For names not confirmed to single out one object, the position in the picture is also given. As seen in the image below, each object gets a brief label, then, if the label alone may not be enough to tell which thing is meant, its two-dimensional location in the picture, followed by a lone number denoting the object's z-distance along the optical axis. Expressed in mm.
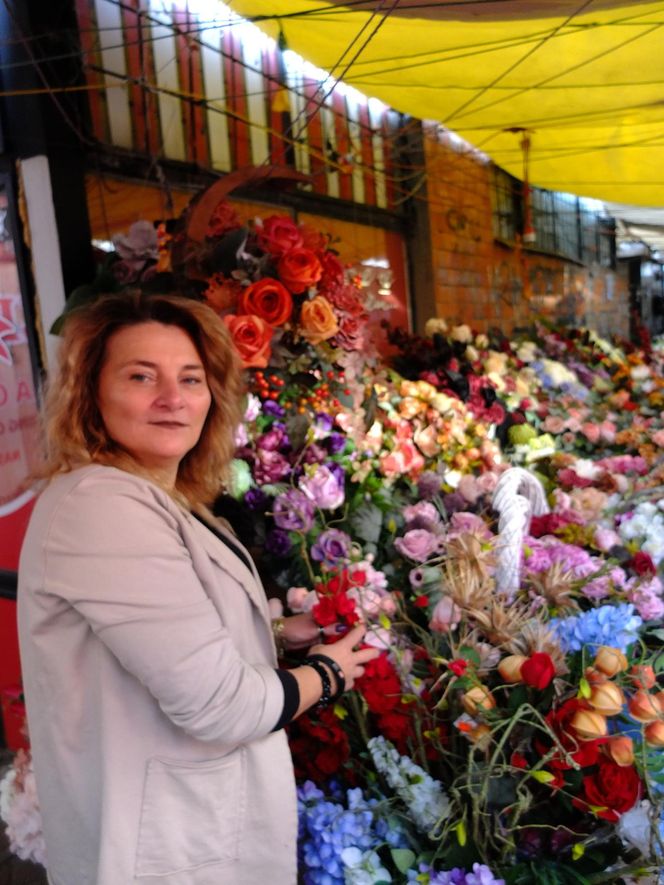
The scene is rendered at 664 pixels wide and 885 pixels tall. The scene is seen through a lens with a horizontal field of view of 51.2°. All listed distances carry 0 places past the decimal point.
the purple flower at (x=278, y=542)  1337
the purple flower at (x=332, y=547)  1270
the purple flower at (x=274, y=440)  1379
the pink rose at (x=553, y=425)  2418
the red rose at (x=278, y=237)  1410
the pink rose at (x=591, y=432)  2523
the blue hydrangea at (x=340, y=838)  976
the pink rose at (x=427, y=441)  1753
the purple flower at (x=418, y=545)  1301
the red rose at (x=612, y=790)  818
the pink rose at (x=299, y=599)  1192
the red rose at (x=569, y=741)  829
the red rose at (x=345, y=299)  1448
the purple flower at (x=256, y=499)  1358
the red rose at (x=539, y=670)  833
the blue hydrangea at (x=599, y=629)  940
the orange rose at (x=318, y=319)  1393
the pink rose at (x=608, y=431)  2555
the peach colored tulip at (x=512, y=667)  883
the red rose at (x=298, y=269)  1379
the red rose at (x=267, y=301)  1347
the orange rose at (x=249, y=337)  1303
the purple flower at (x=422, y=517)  1466
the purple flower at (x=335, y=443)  1444
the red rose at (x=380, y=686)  1009
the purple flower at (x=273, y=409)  1401
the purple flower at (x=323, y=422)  1444
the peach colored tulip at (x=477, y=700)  872
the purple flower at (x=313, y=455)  1411
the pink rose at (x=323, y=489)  1338
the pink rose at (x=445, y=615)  1014
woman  743
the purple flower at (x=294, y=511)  1317
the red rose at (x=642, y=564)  1485
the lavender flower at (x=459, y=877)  852
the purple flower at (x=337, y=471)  1395
